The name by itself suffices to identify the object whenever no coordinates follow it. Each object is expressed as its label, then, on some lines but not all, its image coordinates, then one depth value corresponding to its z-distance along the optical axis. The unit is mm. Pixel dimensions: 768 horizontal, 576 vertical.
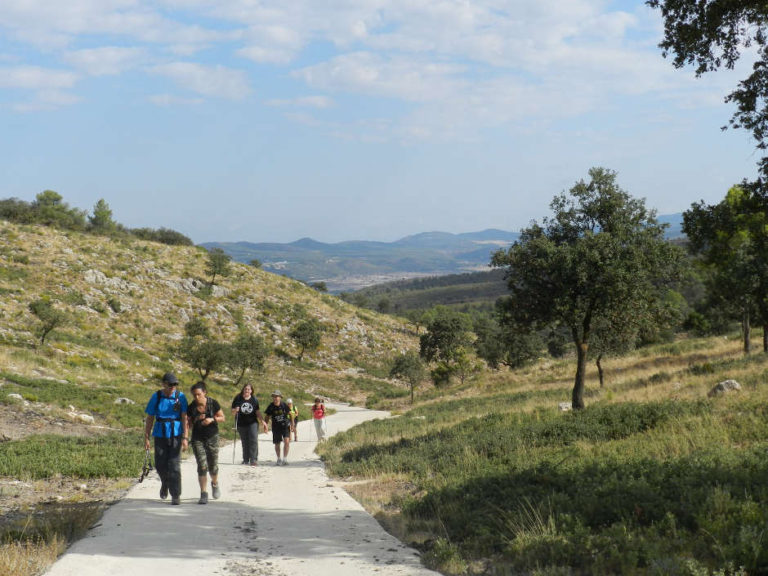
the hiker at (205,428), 10297
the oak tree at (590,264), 17688
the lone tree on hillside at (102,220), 78062
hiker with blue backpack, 9695
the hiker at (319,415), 22500
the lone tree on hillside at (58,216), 73062
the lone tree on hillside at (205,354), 41219
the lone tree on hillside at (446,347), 59844
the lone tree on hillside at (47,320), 35306
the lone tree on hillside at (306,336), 61219
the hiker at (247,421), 15078
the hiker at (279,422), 16188
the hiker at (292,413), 16997
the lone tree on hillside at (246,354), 43728
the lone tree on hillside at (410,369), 51312
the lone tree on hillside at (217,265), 68938
